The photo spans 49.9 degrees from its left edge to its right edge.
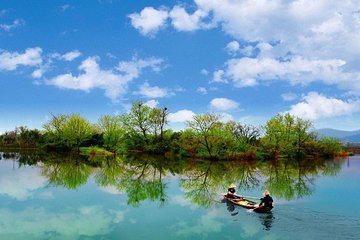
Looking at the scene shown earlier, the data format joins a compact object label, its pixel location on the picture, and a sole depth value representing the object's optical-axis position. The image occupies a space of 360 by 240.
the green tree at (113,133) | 70.81
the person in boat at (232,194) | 21.69
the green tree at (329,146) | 70.44
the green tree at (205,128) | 53.81
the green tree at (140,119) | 69.25
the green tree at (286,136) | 59.75
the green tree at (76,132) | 74.75
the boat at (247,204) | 18.55
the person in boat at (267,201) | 18.50
